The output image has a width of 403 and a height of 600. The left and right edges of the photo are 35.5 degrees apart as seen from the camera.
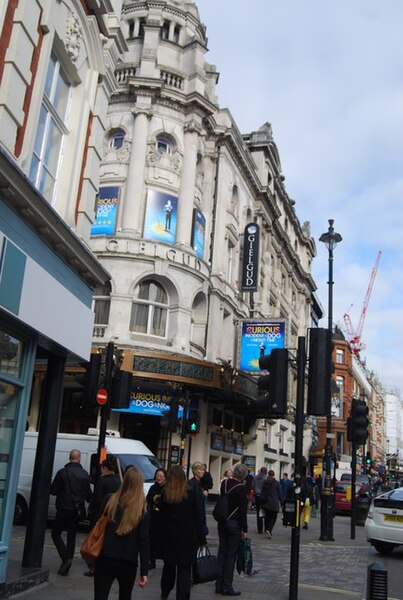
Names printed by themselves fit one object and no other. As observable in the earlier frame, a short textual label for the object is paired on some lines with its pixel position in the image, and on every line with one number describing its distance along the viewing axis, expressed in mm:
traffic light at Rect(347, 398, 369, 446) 16578
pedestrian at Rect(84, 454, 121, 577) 8852
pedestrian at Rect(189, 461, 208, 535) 7427
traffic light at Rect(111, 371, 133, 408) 11438
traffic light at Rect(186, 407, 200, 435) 17188
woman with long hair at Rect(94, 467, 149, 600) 5383
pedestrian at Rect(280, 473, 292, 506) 22512
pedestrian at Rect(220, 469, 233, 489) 9809
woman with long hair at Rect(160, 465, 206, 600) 6867
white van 15094
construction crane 141375
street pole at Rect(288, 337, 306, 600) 7949
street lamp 16781
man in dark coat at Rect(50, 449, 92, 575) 9250
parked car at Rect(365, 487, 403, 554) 13492
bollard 5402
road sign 11148
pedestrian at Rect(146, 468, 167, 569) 7395
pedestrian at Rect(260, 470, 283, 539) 16312
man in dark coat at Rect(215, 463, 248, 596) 8805
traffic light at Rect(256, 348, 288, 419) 8492
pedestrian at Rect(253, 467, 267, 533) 17303
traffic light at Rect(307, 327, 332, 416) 8594
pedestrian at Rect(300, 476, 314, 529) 19266
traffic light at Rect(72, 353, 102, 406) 11094
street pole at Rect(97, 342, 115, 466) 11172
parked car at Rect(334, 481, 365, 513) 29891
